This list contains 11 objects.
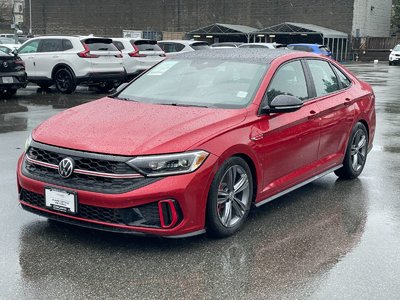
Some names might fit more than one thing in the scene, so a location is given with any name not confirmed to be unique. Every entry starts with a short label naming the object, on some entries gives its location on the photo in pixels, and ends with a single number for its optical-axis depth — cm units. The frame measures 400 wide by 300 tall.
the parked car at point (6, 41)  3151
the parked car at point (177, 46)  2270
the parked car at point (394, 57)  4053
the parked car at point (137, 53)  1814
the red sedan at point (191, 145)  411
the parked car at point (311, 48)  2775
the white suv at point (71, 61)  1584
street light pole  6831
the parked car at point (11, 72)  1360
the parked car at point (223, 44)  2900
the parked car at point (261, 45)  2535
